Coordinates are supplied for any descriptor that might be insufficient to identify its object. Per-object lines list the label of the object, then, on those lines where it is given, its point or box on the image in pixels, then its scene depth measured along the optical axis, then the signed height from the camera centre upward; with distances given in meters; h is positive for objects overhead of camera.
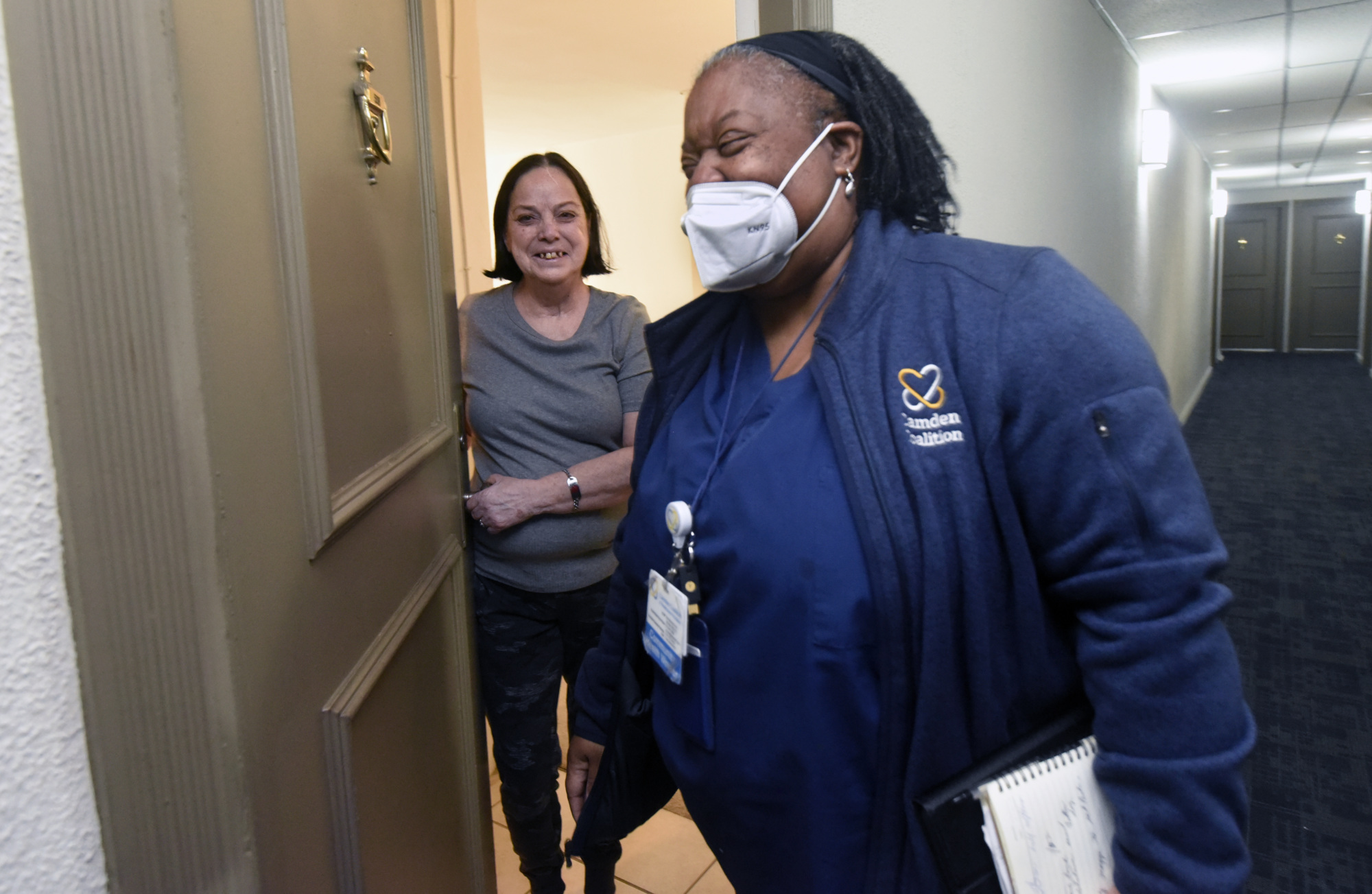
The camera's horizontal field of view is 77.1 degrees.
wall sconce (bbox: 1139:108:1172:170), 5.16 +1.02
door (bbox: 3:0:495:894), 0.46 -0.04
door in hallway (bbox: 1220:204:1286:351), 11.94 +0.38
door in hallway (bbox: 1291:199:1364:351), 11.46 +0.36
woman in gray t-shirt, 1.61 -0.24
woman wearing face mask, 0.72 -0.19
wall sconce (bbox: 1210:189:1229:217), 11.07 +1.33
